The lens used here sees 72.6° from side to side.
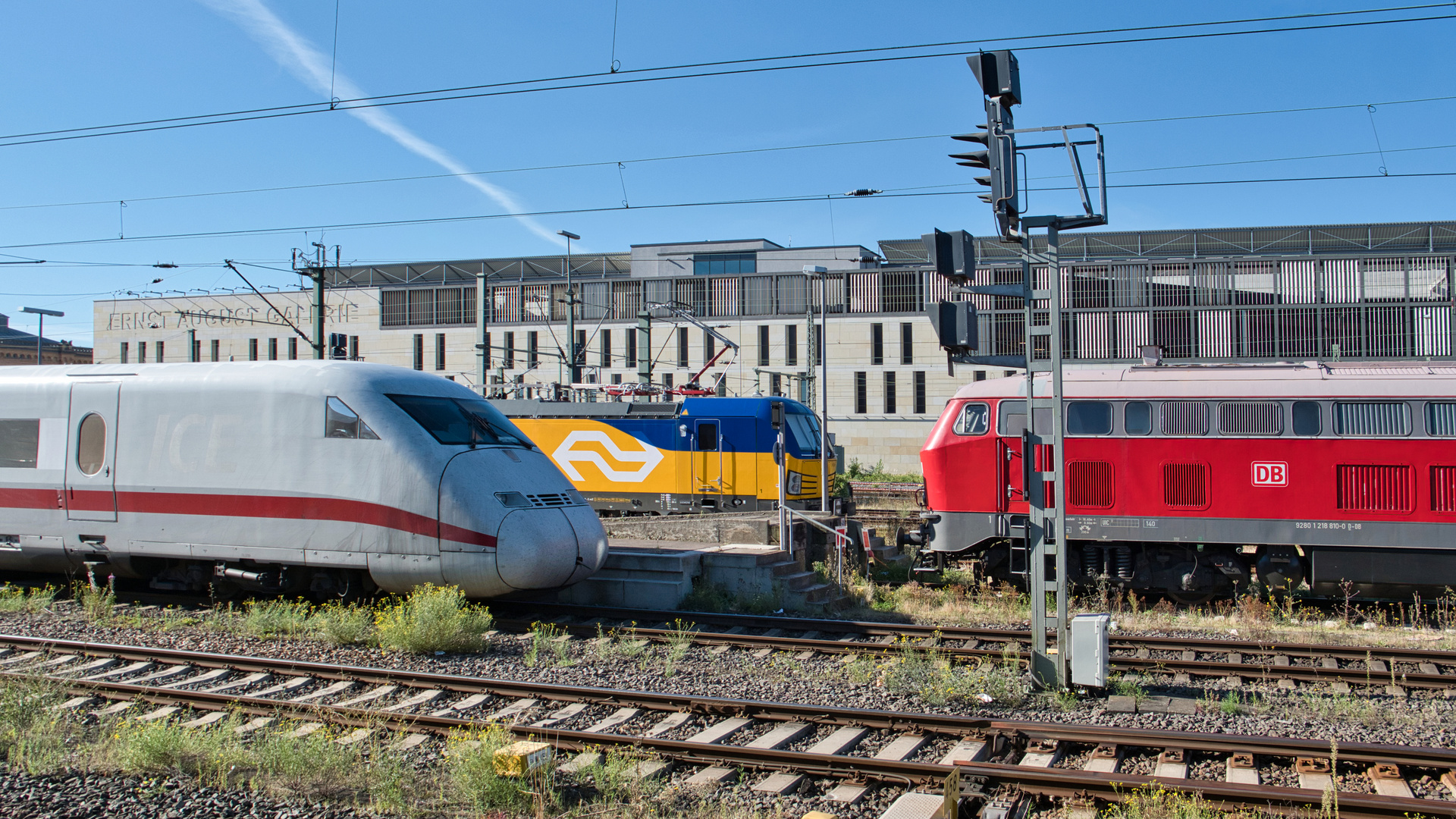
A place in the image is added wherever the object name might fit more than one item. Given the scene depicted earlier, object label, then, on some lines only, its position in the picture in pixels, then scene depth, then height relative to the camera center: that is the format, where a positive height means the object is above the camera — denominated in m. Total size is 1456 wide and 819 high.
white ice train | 11.40 -0.42
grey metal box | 8.66 -1.79
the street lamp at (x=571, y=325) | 31.02 +4.02
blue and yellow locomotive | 22.06 -0.06
